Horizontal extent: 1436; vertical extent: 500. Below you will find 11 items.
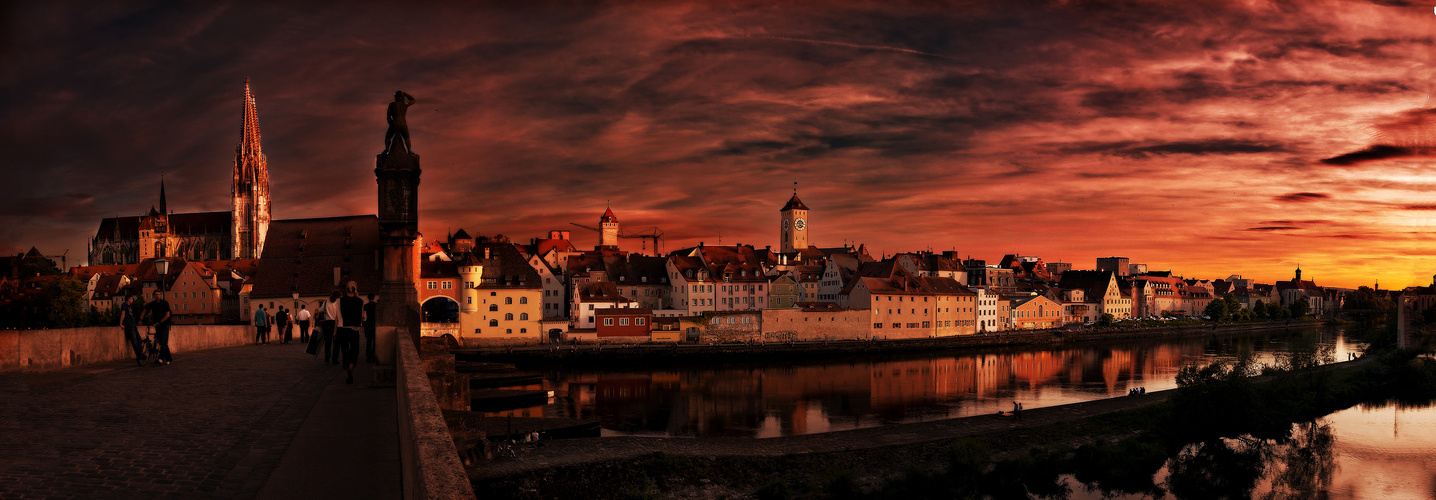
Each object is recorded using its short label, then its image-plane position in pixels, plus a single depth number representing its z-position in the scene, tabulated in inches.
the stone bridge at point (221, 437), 243.8
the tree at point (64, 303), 1856.5
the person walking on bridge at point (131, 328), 580.7
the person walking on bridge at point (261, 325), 890.7
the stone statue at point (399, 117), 525.7
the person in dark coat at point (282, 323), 919.2
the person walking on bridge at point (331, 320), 595.4
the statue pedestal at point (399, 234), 499.2
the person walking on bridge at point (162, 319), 575.8
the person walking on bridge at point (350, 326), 481.7
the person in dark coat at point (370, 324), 572.1
